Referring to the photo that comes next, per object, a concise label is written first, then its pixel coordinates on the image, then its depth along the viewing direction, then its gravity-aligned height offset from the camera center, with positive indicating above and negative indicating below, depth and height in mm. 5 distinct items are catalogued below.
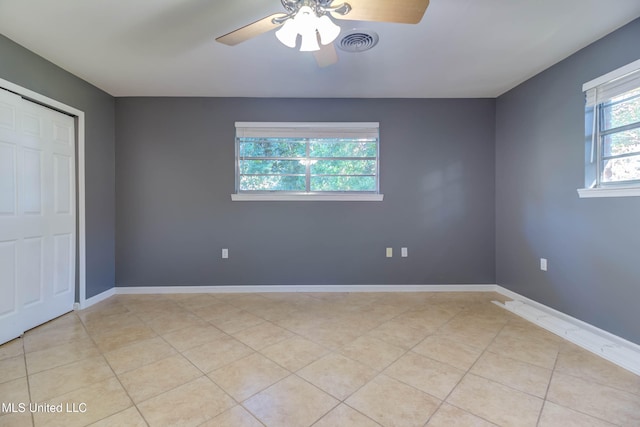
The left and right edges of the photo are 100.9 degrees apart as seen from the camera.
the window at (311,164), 3328 +588
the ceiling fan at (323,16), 1431 +1105
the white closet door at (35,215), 2150 -43
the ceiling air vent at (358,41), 2016 +1348
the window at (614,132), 2016 +632
